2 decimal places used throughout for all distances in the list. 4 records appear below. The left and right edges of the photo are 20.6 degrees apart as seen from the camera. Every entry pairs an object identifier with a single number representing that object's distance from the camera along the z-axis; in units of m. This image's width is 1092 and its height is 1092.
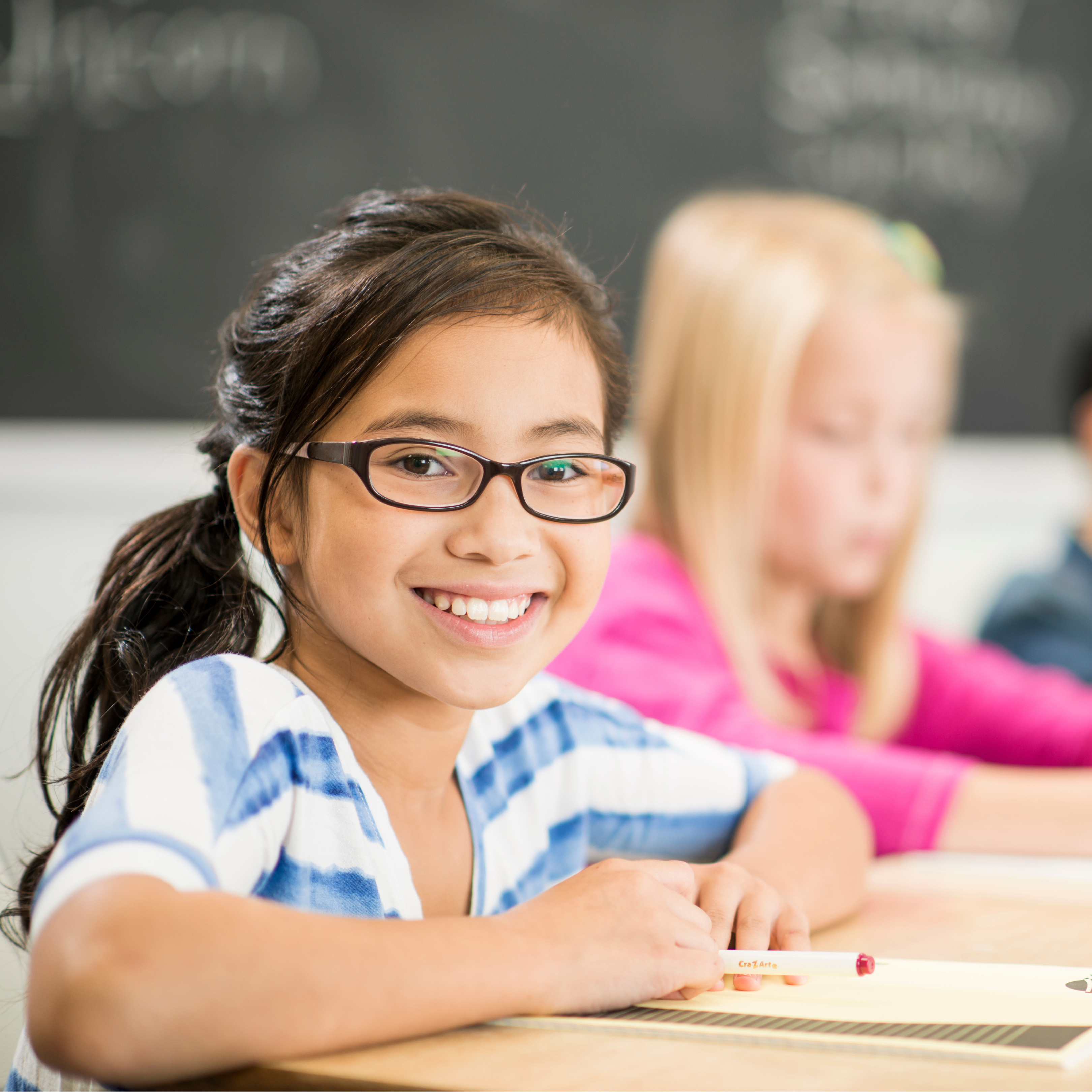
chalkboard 2.22
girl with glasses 1.06
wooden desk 1.06
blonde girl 1.66
